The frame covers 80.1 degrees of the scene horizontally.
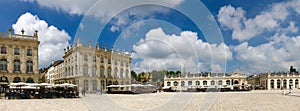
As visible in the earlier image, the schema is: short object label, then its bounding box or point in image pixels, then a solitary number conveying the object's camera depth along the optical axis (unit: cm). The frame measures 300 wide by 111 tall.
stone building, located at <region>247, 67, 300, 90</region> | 5499
